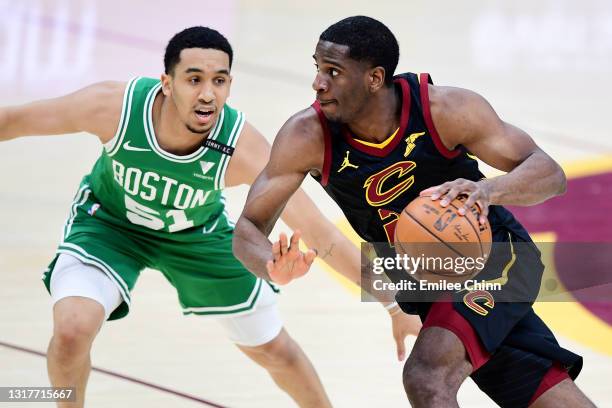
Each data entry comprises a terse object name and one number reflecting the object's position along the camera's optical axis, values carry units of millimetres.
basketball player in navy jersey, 9734
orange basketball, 9008
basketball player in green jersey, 11492
